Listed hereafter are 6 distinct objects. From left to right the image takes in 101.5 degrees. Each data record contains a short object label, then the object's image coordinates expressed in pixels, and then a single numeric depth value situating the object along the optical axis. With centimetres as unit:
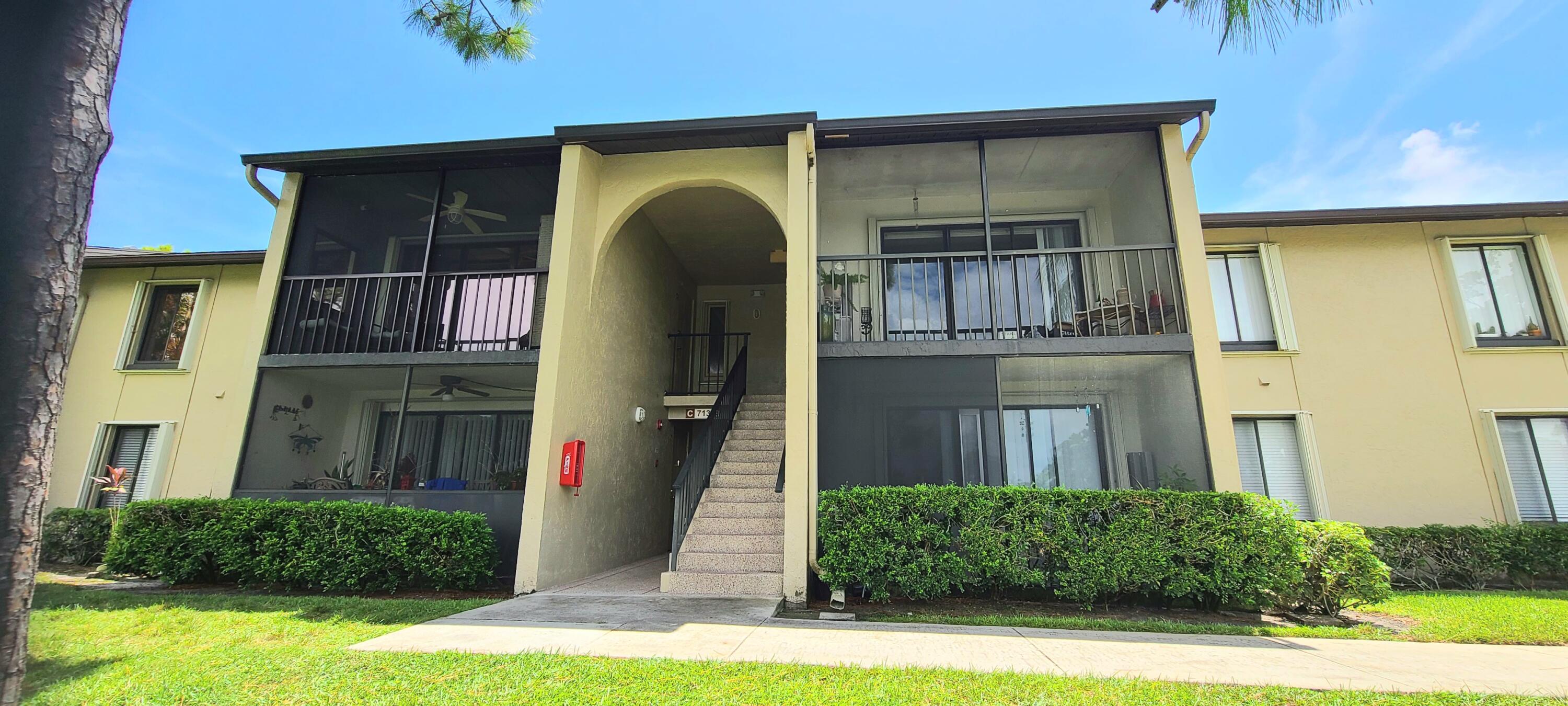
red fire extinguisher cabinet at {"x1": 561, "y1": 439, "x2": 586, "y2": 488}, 690
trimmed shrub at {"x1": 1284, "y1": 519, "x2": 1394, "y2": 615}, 552
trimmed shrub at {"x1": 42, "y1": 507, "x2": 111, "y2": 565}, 825
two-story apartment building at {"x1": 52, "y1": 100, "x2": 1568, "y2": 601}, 682
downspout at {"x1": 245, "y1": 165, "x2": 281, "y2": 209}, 809
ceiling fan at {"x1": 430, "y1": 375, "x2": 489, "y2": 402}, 868
